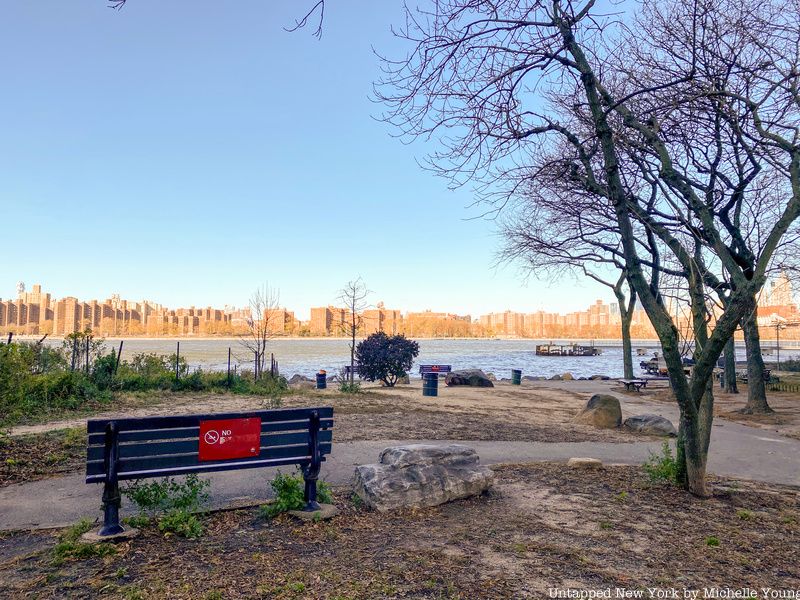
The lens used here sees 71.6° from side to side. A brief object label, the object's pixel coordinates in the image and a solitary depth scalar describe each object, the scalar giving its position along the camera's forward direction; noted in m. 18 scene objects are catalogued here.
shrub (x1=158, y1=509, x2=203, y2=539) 4.29
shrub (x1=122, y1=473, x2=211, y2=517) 4.62
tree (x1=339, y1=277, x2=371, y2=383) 23.95
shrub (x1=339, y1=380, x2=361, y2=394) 17.61
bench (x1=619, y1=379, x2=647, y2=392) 23.12
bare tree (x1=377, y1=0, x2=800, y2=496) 5.41
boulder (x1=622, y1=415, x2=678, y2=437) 10.95
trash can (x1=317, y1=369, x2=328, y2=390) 20.54
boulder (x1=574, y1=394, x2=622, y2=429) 11.63
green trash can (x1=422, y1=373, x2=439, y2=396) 17.92
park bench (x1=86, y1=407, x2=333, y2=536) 4.30
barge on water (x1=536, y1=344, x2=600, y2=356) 84.31
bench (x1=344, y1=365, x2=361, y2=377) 22.22
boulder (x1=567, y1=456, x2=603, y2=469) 7.14
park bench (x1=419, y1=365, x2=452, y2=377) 25.36
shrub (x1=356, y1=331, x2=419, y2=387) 21.89
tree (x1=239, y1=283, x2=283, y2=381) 24.67
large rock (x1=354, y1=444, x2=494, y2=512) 5.17
